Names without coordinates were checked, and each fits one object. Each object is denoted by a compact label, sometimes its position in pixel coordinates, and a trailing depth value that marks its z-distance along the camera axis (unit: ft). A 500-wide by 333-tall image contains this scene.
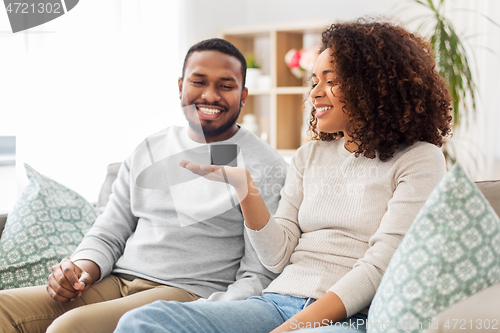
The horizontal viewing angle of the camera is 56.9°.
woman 3.14
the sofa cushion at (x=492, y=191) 3.75
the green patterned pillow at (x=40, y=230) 4.36
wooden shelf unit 10.59
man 3.81
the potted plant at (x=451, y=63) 7.54
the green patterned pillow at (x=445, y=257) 2.37
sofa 2.24
